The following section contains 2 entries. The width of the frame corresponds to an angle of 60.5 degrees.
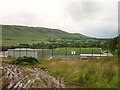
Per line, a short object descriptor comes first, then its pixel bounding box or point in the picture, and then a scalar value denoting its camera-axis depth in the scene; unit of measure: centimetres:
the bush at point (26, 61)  1327
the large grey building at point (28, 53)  1844
